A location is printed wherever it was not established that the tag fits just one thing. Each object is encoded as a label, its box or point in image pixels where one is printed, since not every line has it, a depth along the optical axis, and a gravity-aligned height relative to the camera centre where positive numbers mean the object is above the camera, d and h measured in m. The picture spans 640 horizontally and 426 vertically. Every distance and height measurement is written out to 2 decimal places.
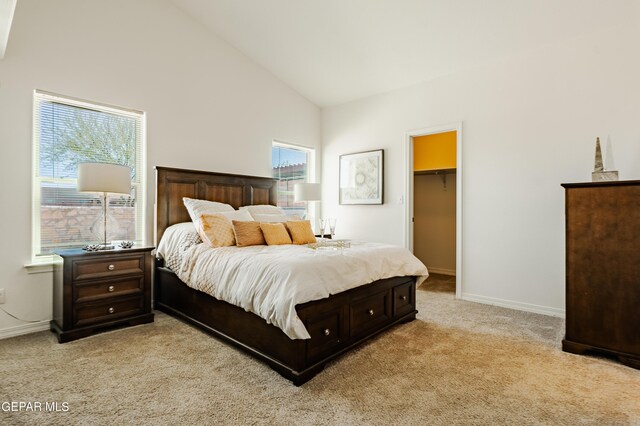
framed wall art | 4.84 +0.56
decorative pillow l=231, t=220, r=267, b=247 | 3.05 -0.19
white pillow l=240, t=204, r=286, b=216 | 3.96 +0.05
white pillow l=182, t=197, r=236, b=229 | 3.44 +0.07
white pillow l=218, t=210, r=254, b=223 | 3.42 -0.02
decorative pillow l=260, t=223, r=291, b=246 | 3.17 -0.20
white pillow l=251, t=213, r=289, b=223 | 3.74 -0.04
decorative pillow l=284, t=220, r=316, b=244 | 3.39 -0.19
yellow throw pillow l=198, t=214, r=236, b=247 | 3.00 -0.16
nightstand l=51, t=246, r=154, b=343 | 2.66 -0.67
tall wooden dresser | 2.28 -0.40
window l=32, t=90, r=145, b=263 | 2.99 +0.47
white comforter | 2.02 -0.44
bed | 2.11 -0.79
